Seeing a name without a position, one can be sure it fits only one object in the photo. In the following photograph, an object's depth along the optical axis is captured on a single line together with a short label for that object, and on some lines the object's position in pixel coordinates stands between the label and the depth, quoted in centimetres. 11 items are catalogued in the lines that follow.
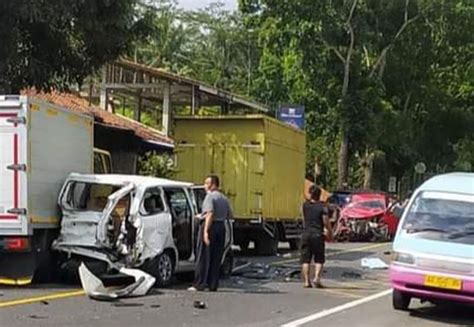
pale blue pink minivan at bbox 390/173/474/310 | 1190
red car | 2962
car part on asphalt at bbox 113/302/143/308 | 1227
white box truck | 1346
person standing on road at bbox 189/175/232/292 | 1420
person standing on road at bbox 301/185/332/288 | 1508
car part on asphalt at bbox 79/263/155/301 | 1280
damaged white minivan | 1384
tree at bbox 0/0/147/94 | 1670
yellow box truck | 2173
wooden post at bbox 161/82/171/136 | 3350
